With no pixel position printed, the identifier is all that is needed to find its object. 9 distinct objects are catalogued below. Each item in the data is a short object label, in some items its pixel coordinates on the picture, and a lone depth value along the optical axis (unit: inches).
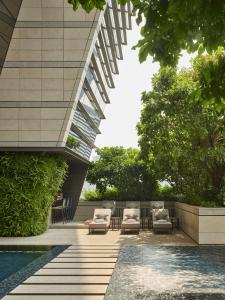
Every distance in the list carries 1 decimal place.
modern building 379.4
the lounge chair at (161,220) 390.9
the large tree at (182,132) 364.5
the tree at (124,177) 546.7
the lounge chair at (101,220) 395.3
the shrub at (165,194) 539.0
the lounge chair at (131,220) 392.2
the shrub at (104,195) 548.1
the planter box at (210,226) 315.5
